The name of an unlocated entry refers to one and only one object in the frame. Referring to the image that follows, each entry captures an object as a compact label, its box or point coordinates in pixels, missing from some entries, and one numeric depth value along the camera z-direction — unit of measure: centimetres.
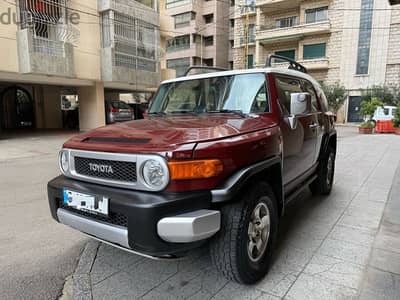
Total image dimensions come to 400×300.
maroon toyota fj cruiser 176
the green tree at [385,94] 2234
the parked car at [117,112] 1468
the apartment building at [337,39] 2334
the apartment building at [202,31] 3519
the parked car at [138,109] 1716
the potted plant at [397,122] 1529
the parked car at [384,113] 1620
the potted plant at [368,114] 1590
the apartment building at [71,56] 1019
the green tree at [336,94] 2417
